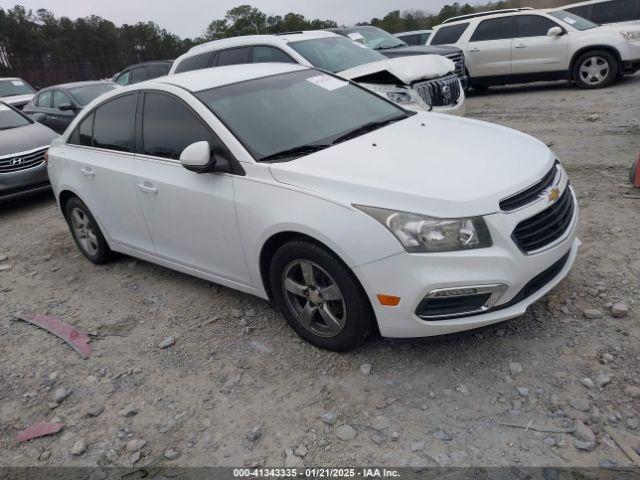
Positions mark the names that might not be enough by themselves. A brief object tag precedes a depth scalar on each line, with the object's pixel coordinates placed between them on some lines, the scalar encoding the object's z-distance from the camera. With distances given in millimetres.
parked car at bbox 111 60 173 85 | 13672
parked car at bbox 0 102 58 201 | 7496
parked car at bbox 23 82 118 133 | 10836
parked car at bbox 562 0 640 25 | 12633
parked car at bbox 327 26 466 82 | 9938
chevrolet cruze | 2762
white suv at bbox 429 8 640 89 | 10547
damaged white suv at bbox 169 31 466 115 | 6859
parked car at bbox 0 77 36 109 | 15031
